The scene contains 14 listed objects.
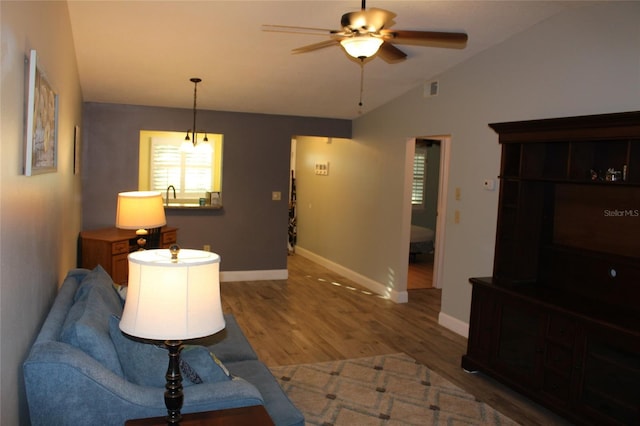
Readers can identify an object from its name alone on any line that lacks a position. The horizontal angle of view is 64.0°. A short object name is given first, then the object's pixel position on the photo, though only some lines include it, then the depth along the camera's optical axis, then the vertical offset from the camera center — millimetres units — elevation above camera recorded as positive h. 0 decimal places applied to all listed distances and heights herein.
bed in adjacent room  8711 -819
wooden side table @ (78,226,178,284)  5195 -772
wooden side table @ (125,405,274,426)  1934 -920
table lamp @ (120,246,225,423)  1739 -420
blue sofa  1882 -812
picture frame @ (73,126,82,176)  4582 +237
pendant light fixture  5699 +590
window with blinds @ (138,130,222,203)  7598 +185
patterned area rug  3418 -1495
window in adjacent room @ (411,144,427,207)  9719 +306
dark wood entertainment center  3123 -560
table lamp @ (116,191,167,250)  4352 -284
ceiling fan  2896 +949
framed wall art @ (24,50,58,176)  1909 +216
